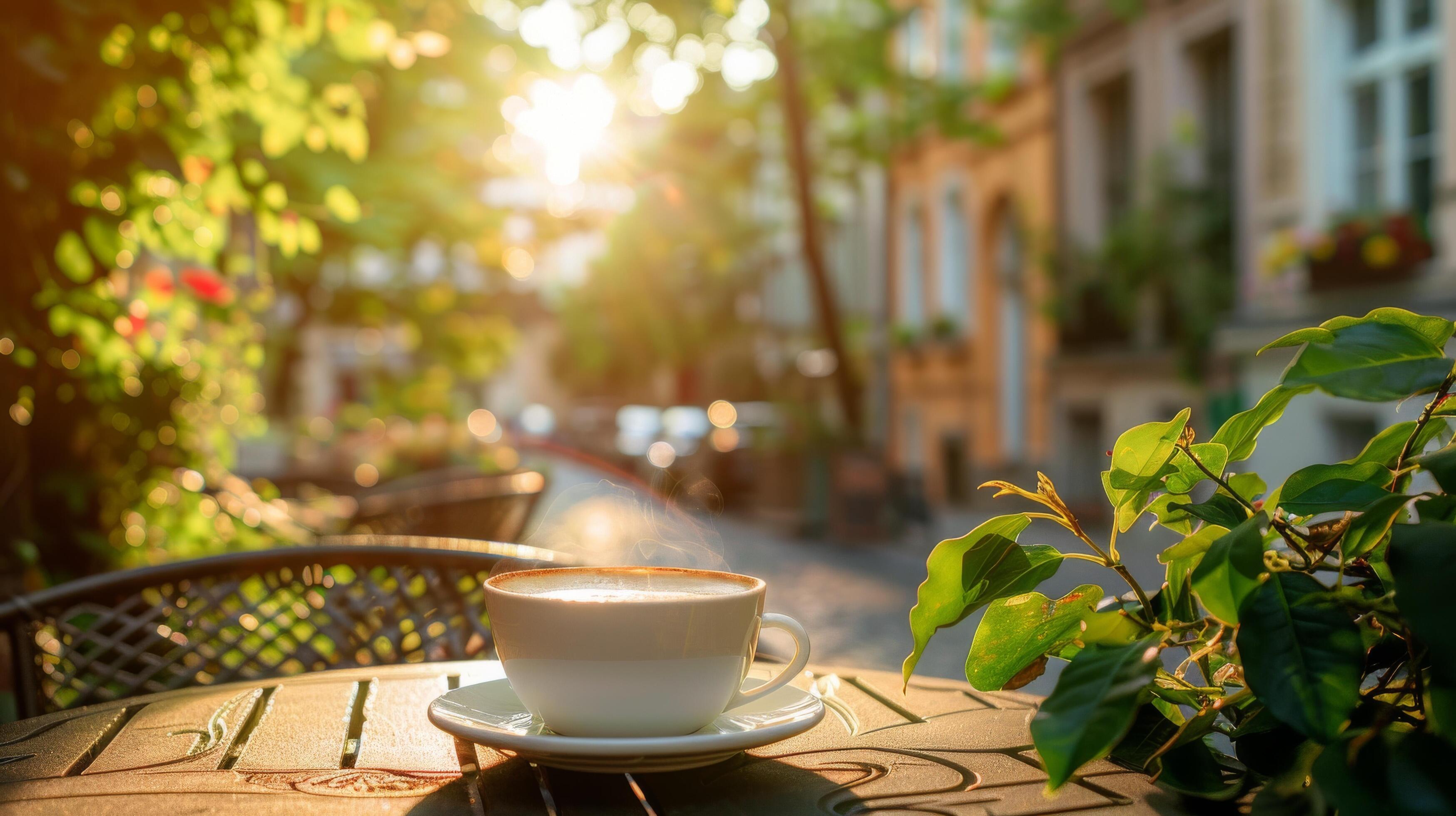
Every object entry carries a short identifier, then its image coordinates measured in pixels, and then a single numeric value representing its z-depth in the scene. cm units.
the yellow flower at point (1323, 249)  966
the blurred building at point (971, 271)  1622
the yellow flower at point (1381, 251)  910
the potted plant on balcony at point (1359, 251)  909
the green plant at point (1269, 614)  79
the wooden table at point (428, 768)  108
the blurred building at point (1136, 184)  1245
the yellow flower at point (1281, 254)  999
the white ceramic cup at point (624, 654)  111
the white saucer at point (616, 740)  106
